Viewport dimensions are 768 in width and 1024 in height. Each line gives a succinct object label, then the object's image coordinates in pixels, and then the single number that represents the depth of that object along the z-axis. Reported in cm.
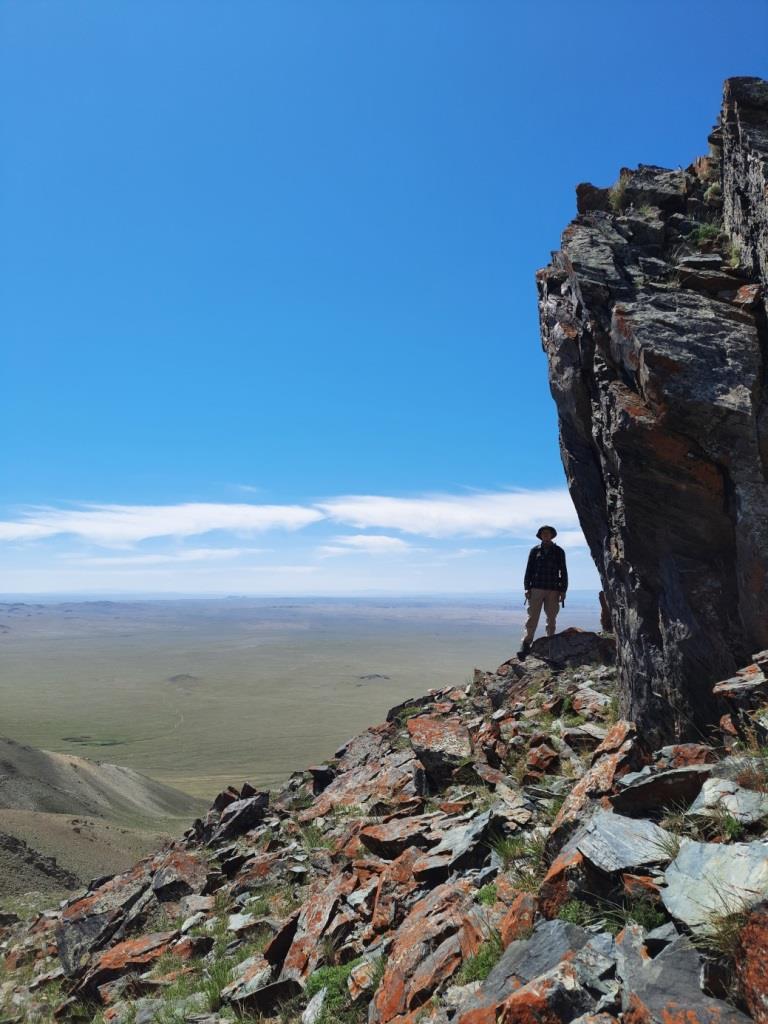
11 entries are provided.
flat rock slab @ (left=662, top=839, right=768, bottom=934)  408
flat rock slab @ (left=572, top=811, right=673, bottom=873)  504
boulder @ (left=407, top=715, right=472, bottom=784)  1152
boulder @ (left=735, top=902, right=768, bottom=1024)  353
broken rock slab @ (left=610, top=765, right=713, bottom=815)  590
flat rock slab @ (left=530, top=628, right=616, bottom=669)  1534
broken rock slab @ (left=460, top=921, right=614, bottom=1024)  416
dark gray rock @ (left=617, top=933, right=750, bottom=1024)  361
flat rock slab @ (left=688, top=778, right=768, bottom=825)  499
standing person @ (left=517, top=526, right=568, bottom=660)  1645
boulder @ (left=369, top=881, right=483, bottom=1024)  552
